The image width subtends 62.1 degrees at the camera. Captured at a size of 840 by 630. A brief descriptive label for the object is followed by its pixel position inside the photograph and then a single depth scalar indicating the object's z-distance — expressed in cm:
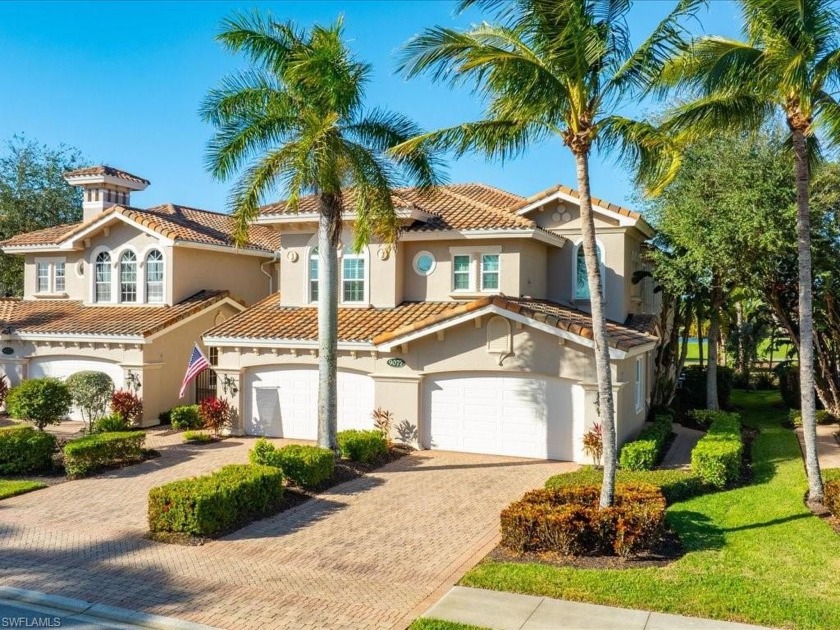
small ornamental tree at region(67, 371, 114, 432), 1900
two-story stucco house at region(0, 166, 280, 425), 2178
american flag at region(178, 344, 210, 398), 1953
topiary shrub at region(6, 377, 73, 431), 1791
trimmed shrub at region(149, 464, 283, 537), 1109
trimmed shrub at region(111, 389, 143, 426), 2050
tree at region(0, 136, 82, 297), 3525
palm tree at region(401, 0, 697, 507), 1040
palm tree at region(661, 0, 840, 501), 1131
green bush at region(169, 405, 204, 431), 2042
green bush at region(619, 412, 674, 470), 1515
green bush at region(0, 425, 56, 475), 1528
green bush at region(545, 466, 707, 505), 1309
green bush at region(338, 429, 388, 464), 1597
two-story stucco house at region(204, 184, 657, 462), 1681
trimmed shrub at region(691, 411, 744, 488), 1377
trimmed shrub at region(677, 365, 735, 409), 2558
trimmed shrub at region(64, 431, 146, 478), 1502
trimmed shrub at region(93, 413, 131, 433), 1938
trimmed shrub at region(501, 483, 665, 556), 987
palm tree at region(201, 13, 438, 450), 1416
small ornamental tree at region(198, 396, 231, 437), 1947
